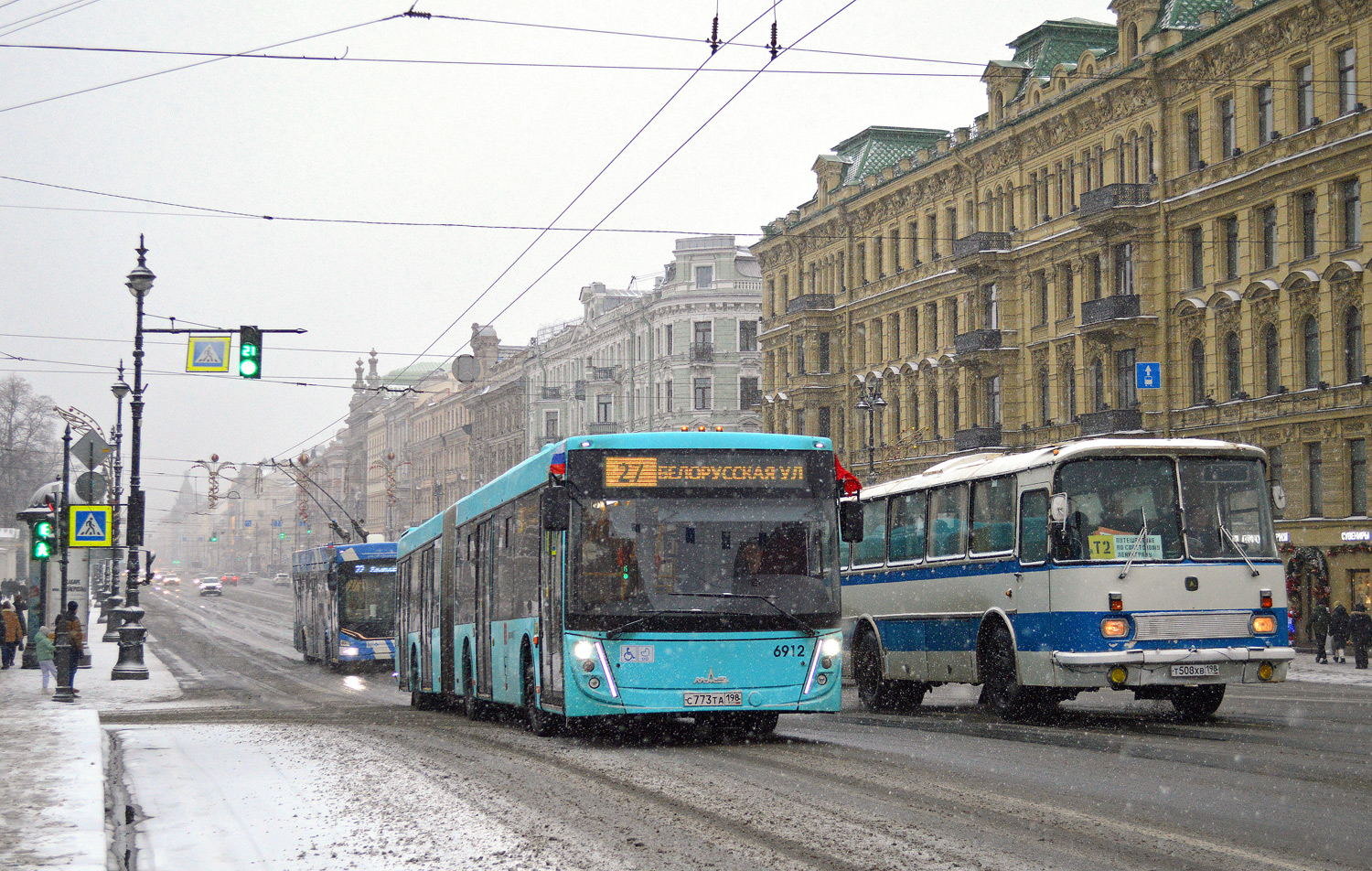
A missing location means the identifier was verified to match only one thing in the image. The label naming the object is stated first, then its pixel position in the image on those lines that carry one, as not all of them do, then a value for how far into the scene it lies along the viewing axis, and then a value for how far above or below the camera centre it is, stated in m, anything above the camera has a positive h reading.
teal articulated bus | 14.71 -0.12
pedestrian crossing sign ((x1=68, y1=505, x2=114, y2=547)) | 31.55 +0.65
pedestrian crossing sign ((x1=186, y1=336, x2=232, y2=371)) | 28.67 +3.49
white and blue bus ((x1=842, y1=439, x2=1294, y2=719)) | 15.89 -0.13
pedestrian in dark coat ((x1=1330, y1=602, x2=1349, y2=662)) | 34.50 -1.39
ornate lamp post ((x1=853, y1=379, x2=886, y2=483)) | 48.58 +4.51
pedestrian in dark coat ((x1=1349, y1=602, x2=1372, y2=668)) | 31.99 -1.36
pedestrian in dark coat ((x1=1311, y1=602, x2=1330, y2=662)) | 34.31 -1.34
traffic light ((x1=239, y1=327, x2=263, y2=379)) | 27.39 +3.37
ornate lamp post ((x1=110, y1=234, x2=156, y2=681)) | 32.75 +0.44
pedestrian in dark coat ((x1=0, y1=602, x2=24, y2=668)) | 38.09 -1.59
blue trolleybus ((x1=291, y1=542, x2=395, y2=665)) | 39.62 -0.94
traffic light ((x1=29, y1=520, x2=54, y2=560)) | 29.69 +0.38
